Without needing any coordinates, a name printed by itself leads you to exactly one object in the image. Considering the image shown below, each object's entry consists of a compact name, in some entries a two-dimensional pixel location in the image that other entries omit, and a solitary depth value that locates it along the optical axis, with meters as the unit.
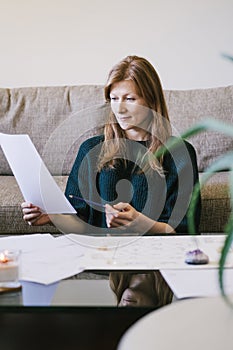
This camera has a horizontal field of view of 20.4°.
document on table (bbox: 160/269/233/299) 1.12
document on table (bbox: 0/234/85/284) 1.26
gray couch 2.67
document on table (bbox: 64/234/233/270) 1.32
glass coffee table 1.10
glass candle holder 1.19
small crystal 1.31
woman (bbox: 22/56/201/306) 1.87
